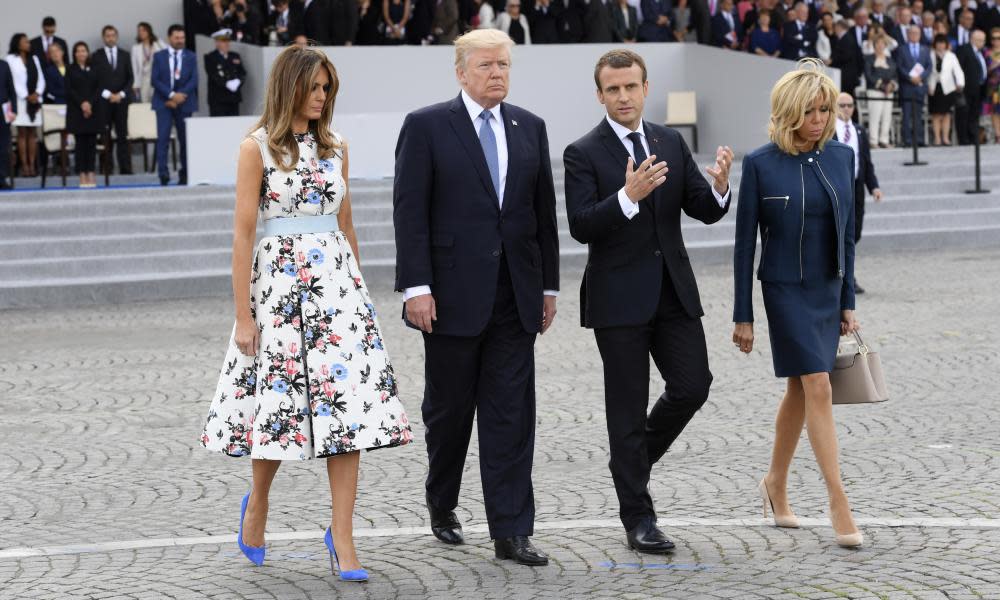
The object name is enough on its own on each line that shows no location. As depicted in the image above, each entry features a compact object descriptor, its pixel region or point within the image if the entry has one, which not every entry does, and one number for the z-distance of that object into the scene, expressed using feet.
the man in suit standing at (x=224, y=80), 74.59
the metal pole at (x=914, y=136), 72.13
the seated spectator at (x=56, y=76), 72.49
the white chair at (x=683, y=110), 83.10
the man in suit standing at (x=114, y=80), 69.72
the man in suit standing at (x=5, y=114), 66.18
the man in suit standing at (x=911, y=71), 80.33
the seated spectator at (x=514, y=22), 81.61
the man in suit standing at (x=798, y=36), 79.46
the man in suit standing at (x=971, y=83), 83.87
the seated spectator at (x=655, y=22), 84.58
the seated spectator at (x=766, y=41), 80.74
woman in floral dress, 18.48
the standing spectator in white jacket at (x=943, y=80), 82.38
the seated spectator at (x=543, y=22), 83.46
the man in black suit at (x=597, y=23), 83.51
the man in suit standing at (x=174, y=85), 69.97
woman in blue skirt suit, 19.84
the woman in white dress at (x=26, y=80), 70.08
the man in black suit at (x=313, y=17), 78.18
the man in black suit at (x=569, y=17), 83.56
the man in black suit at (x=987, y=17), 87.45
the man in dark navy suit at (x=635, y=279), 19.62
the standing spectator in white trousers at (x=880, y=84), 79.51
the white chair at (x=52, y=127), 72.13
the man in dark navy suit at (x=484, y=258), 19.22
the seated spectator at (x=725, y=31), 84.28
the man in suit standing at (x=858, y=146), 43.06
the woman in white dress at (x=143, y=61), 75.25
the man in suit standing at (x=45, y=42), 73.15
